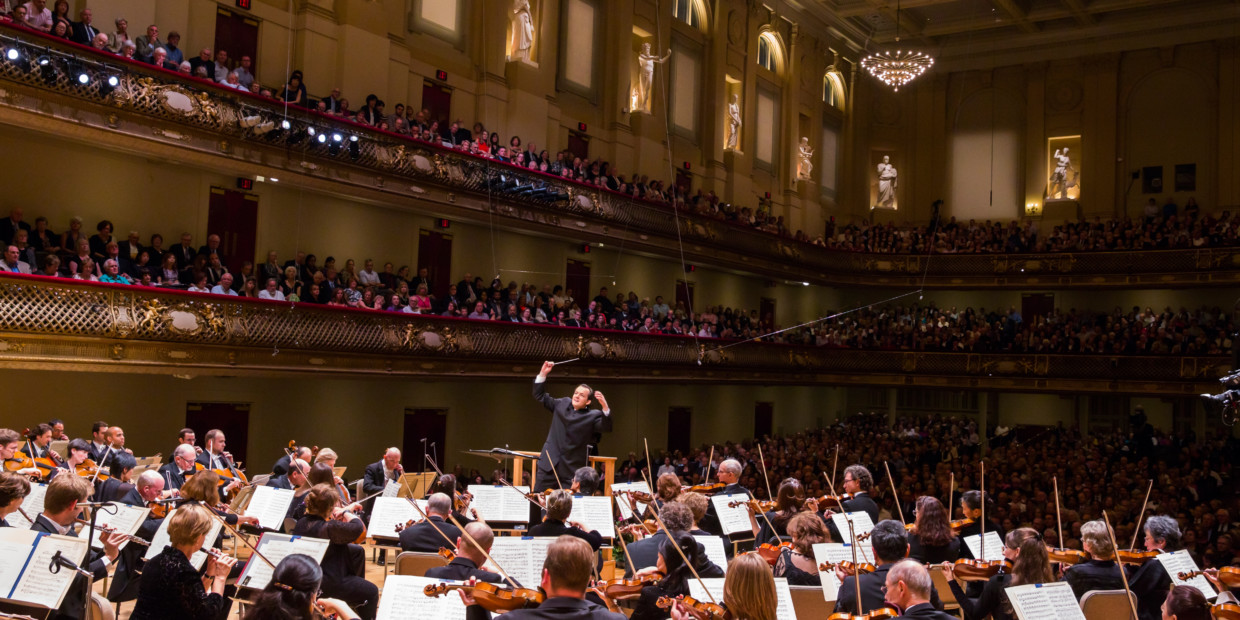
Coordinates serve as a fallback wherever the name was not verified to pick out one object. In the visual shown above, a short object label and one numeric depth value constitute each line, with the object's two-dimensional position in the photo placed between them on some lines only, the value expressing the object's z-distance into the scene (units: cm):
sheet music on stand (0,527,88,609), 523
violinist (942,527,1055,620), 622
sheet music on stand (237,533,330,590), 613
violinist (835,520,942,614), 612
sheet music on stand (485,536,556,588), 624
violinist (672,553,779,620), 481
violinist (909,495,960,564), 738
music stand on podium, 1105
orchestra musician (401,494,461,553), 773
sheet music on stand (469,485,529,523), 916
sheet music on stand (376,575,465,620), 538
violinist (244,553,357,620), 457
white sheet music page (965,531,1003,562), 775
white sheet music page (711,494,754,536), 920
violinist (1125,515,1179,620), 701
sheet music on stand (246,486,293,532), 828
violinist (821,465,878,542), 890
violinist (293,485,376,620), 677
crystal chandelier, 2312
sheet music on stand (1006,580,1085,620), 569
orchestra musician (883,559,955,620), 505
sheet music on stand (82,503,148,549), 672
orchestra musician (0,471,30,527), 632
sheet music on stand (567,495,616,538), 845
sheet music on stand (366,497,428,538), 856
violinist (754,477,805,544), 873
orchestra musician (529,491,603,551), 745
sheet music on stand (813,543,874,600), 655
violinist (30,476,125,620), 618
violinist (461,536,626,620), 472
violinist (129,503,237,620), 525
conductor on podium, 991
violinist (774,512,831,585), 690
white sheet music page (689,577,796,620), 575
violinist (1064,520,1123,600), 696
